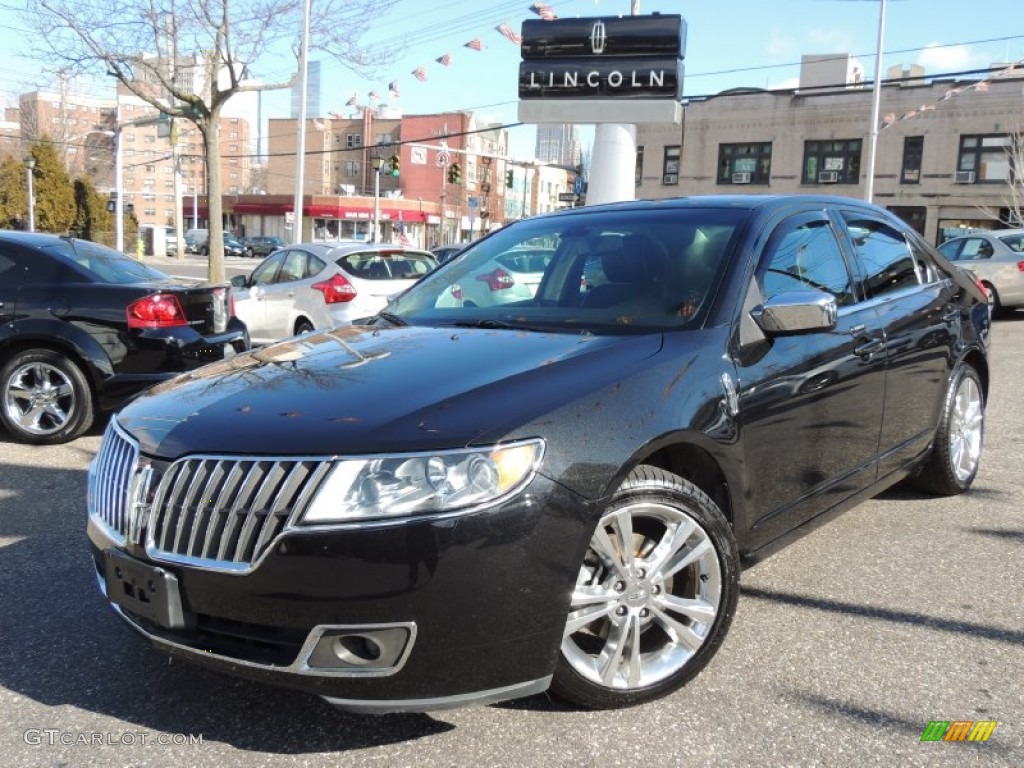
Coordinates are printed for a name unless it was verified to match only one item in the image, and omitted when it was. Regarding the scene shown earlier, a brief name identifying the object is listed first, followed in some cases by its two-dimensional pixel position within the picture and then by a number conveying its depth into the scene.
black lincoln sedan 2.25
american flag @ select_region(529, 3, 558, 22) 17.48
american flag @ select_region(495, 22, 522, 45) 19.09
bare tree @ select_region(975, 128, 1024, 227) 35.22
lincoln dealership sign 13.91
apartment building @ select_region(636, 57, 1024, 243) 38.94
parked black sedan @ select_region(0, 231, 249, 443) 6.22
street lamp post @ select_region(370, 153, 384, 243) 31.44
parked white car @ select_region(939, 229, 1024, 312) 16.02
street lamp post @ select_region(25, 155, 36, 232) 33.64
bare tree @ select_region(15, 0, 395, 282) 18.31
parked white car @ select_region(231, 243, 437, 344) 10.05
